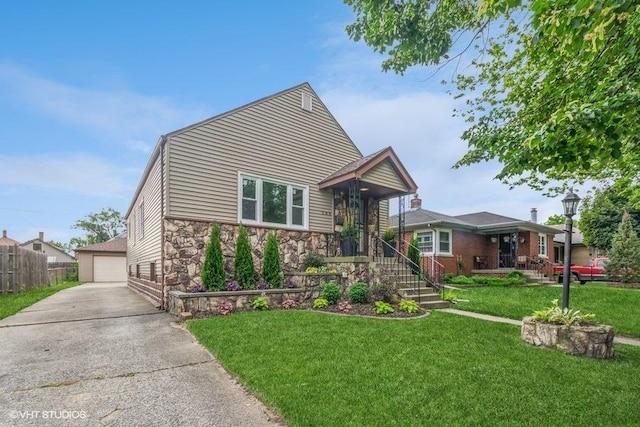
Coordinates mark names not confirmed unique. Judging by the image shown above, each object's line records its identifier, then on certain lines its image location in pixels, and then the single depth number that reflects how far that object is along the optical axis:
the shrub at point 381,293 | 8.55
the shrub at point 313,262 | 10.27
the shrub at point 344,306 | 8.02
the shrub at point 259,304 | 8.06
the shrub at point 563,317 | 5.51
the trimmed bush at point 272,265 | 9.03
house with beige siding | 8.62
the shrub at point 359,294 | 8.50
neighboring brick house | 18.23
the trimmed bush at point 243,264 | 8.63
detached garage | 24.47
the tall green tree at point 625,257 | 16.20
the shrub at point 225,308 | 7.65
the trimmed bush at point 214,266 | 8.10
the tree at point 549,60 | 3.12
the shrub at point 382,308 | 7.68
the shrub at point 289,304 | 8.46
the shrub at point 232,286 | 8.24
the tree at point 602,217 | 22.73
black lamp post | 6.16
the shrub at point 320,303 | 8.38
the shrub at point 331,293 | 8.62
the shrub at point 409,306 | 7.86
